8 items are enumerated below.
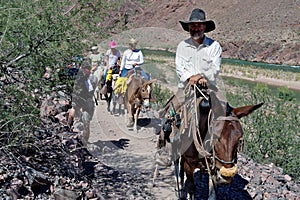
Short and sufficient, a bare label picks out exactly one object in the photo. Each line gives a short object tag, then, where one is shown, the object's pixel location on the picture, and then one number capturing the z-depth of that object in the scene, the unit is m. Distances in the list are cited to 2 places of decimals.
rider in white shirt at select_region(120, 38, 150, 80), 11.06
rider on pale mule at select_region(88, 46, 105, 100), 9.63
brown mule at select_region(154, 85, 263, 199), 4.88
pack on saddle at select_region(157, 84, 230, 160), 5.41
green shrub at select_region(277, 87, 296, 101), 21.00
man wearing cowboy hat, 5.77
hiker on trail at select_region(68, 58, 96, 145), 7.63
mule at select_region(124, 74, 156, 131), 11.00
